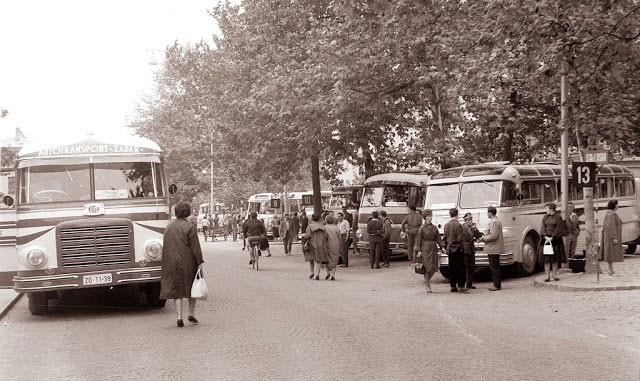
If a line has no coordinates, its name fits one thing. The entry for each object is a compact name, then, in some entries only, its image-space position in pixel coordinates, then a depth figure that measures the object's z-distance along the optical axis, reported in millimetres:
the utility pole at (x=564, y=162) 20688
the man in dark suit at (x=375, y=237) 27156
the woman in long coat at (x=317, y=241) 22672
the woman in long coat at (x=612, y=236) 19781
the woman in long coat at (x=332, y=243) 22750
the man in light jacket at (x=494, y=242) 18953
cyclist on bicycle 27484
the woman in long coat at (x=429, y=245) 18688
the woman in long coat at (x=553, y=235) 19484
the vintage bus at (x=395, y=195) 31344
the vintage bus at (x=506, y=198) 21891
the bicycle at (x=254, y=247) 27422
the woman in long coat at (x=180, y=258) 12758
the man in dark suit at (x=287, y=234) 38812
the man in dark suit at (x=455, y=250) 18719
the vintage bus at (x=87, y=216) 14102
